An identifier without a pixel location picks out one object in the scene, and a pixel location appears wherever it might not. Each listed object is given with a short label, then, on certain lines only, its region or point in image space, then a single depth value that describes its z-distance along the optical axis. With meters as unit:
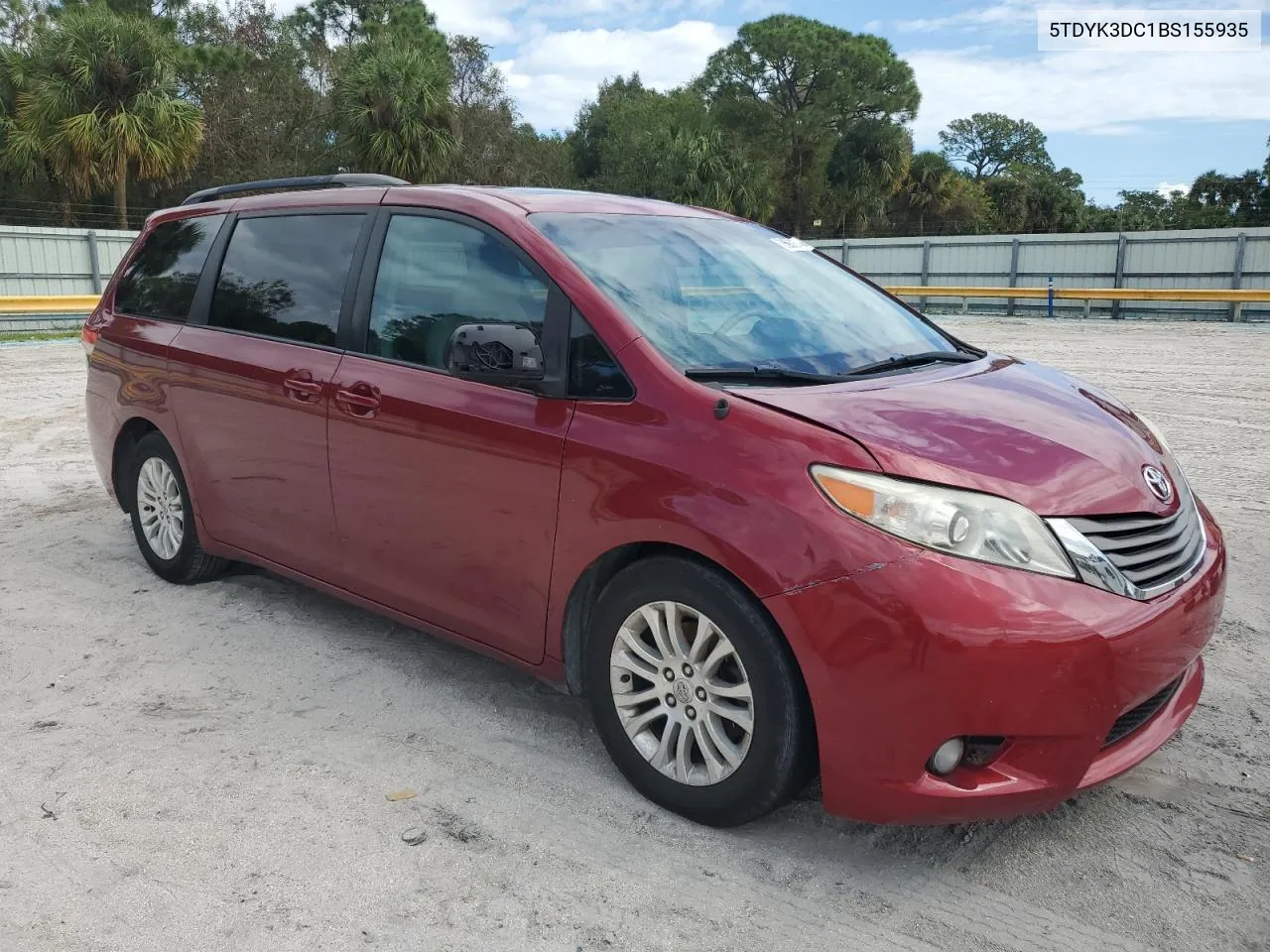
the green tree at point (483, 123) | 42.84
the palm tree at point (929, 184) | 55.09
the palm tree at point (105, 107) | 24.55
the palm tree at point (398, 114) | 31.19
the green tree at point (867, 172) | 53.53
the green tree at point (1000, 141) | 86.31
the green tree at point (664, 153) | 45.22
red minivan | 2.60
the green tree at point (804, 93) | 58.66
